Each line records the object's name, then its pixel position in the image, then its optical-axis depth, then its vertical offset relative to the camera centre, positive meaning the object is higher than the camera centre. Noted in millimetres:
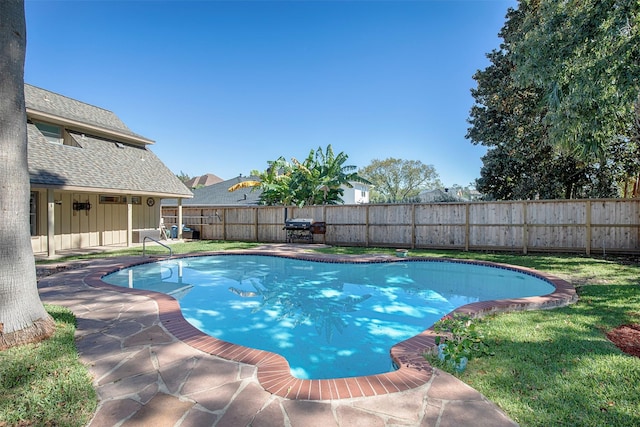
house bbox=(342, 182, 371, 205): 36697 +2452
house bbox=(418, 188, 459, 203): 41425 +2771
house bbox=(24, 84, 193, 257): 11445 +1550
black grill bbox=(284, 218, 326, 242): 14836 -632
